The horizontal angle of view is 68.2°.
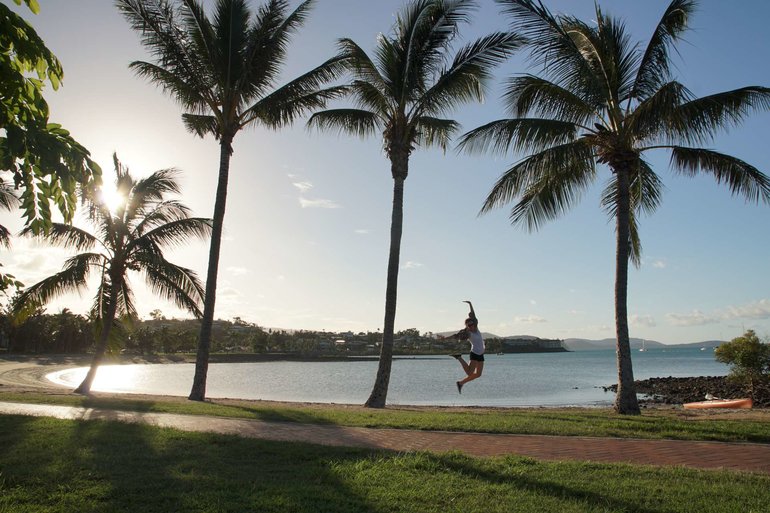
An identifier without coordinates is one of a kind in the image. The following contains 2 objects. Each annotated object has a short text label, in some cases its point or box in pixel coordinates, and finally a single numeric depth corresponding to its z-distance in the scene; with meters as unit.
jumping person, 10.79
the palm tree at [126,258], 19.52
